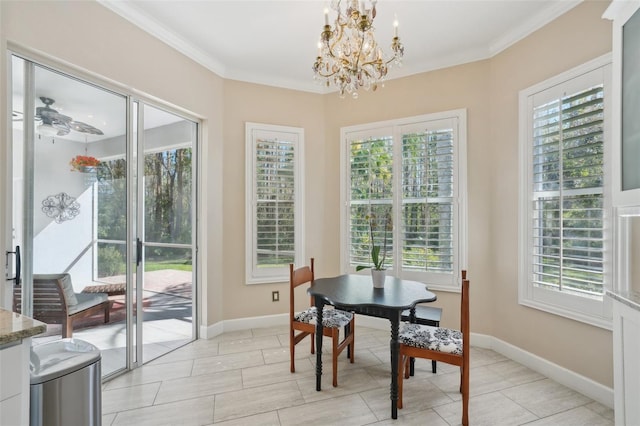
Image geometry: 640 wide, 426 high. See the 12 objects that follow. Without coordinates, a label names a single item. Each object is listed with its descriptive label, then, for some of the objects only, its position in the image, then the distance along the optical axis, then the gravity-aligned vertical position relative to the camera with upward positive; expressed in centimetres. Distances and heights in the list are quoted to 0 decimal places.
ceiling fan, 209 +65
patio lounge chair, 205 -62
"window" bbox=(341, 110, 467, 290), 327 +21
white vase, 255 -52
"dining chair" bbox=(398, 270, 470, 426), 194 -88
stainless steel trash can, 136 -79
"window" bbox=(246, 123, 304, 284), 371 +15
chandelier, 199 +109
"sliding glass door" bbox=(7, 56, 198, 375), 203 +5
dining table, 209 -62
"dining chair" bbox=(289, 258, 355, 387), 244 -92
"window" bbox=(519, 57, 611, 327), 222 +15
